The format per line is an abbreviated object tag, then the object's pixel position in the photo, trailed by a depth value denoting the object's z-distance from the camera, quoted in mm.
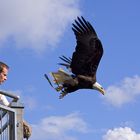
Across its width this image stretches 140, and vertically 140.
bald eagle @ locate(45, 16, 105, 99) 11391
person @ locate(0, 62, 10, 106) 5797
